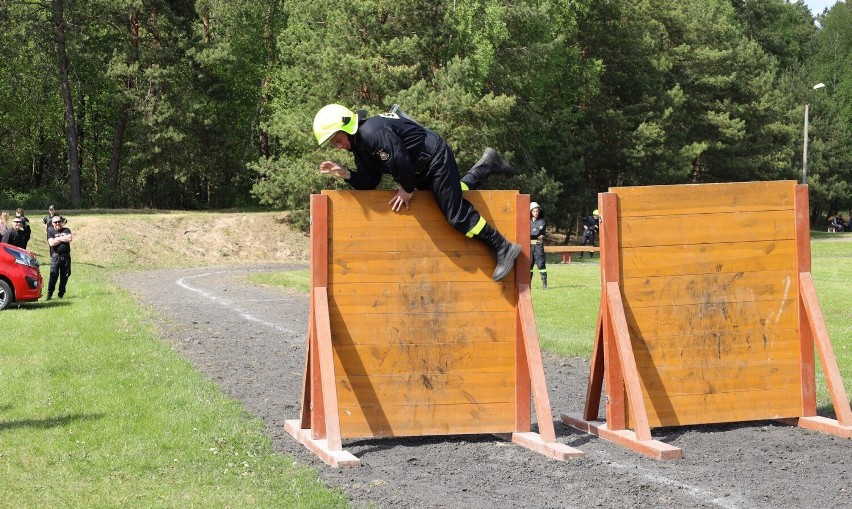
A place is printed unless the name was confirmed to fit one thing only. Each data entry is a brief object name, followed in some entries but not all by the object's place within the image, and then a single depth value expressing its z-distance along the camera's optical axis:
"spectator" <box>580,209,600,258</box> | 53.56
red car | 21.52
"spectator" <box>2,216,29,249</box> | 26.33
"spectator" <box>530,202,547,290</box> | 25.59
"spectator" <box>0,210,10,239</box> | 26.86
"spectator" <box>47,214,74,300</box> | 23.59
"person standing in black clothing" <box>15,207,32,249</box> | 28.04
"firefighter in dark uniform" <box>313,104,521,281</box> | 8.45
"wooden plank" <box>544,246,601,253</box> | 34.50
